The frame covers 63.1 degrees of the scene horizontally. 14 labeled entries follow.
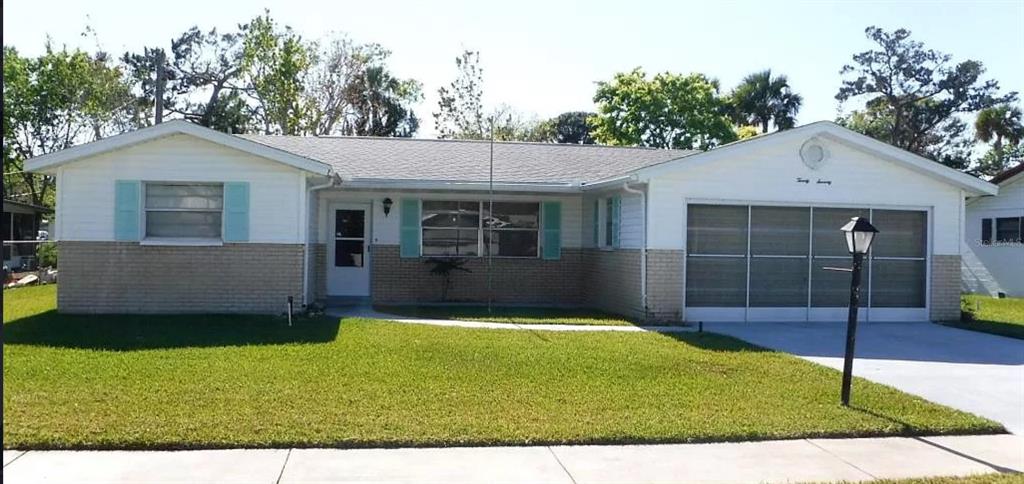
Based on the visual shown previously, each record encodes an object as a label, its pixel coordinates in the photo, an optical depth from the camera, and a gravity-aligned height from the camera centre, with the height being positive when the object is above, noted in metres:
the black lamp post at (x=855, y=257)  7.90 -0.05
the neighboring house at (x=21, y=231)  25.53 +0.17
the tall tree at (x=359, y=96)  36.16 +6.69
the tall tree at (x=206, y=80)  38.91 +7.57
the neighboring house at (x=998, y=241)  21.91 +0.36
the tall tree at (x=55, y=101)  31.05 +5.20
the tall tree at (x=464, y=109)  36.56 +5.99
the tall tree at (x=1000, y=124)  33.34 +5.22
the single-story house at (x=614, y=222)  13.31 +0.38
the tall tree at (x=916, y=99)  39.28 +7.40
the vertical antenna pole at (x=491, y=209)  15.27 +0.71
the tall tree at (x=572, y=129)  51.19 +7.27
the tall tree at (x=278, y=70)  33.88 +7.02
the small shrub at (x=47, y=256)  25.98 -0.62
